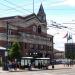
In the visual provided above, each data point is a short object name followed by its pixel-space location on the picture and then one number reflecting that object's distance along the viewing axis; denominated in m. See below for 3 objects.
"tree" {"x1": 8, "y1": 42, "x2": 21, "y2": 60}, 55.92
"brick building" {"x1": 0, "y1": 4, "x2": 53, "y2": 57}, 68.25
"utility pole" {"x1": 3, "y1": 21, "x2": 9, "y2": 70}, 44.94
